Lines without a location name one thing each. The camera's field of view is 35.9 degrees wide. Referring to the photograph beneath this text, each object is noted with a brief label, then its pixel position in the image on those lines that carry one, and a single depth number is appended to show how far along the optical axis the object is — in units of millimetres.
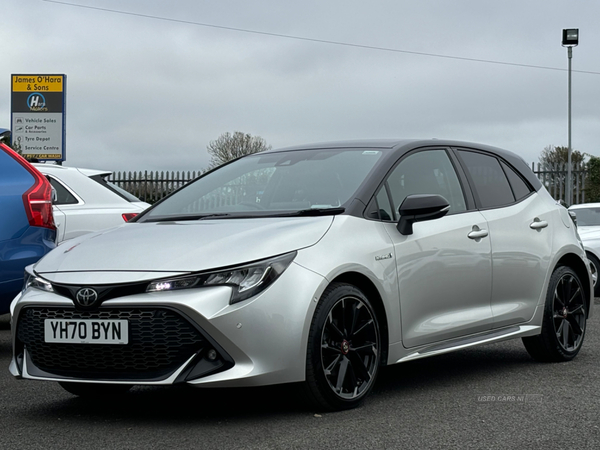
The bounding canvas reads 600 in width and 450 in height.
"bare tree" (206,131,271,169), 50531
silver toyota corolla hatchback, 4363
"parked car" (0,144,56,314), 6395
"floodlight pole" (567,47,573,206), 24575
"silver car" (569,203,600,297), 13406
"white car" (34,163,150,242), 9156
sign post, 23156
